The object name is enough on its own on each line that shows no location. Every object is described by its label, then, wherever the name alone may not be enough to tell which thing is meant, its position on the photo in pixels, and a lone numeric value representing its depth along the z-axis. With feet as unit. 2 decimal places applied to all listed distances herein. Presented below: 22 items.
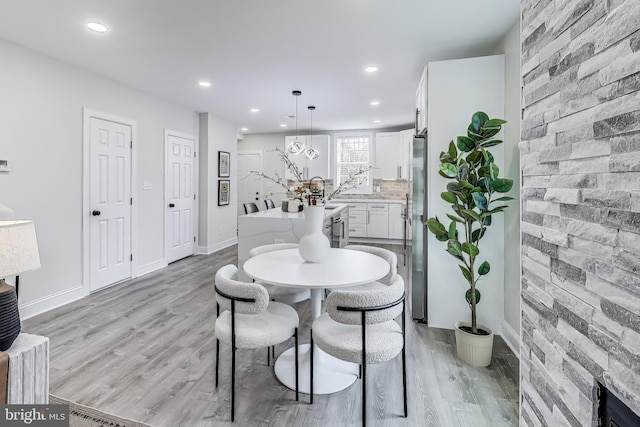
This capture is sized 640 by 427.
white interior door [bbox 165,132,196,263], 17.17
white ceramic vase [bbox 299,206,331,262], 7.54
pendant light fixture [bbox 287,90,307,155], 15.48
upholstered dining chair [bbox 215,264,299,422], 5.74
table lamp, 4.46
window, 24.79
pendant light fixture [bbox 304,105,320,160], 16.75
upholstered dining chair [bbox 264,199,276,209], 19.00
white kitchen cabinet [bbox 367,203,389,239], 23.36
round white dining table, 6.26
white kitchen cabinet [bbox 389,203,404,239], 22.99
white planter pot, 7.64
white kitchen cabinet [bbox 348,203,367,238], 23.85
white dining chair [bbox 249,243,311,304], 8.02
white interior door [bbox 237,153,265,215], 27.02
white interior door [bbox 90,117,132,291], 12.86
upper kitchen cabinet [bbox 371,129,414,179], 23.18
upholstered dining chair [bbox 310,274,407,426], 5.43
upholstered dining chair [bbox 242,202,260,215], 15.57
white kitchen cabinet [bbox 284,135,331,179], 24.73
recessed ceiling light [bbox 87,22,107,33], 8.73
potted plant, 7.54
